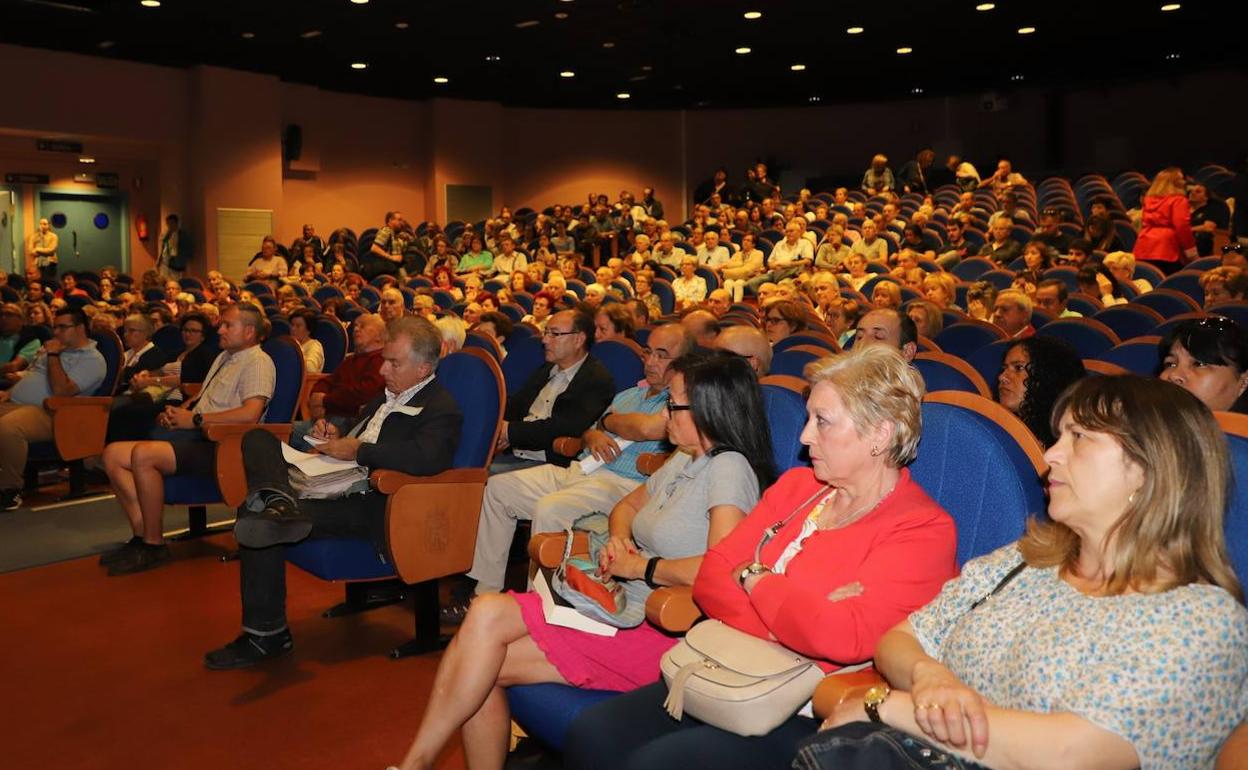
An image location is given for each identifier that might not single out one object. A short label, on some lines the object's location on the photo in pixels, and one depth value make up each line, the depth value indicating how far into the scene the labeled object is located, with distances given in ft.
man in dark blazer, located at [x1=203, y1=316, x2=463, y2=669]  11.09
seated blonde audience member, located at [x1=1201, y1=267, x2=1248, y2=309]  17.01
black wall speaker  52.08
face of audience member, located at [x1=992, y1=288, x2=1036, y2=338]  16.14
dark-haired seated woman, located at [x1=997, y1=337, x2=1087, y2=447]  8.73
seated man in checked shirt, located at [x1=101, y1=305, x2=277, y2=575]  14.73
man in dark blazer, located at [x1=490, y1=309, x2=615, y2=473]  13.62
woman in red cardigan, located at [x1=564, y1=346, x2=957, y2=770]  5.79
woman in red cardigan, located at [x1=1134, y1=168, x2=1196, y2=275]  26.58
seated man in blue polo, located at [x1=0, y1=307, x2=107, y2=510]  18.97
